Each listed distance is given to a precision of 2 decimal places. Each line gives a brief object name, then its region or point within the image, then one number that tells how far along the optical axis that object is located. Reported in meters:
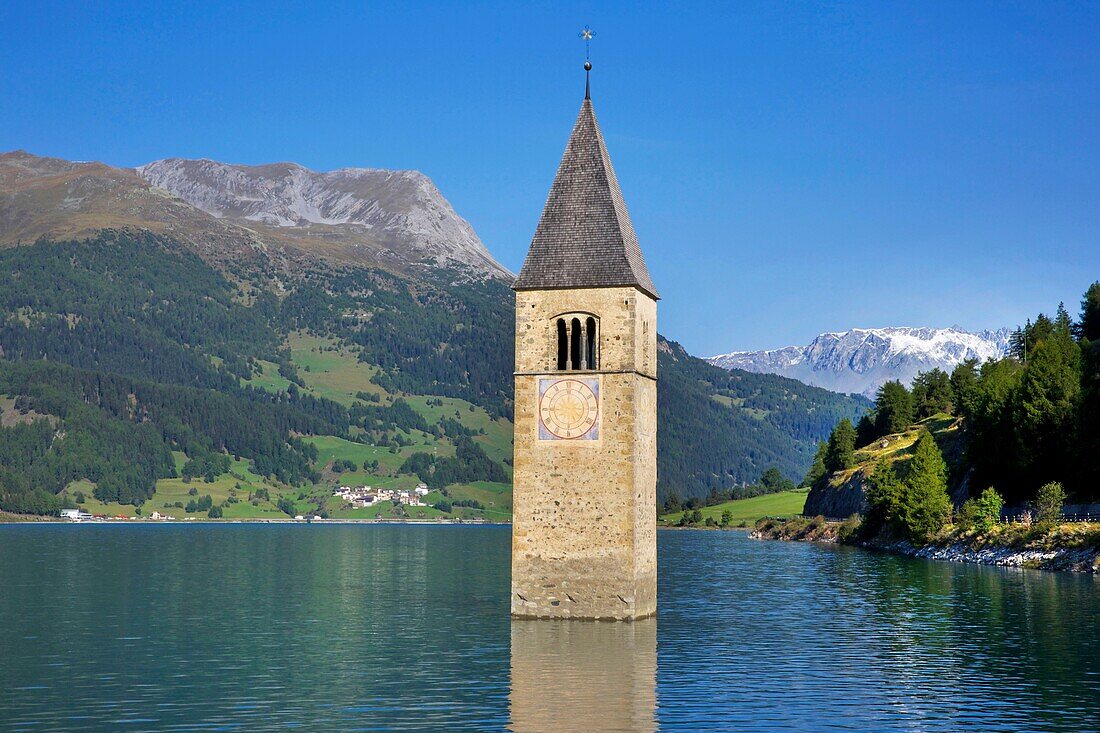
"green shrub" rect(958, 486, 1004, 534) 105.31
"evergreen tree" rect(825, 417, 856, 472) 184.75
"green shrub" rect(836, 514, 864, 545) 147.88
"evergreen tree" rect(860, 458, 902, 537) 125.47
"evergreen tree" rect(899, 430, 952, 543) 116.25
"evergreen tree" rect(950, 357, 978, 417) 148.02
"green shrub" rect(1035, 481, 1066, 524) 96.25
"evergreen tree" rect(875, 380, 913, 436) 188.88
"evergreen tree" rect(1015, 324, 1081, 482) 104.62
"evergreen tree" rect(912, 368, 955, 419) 191.50
